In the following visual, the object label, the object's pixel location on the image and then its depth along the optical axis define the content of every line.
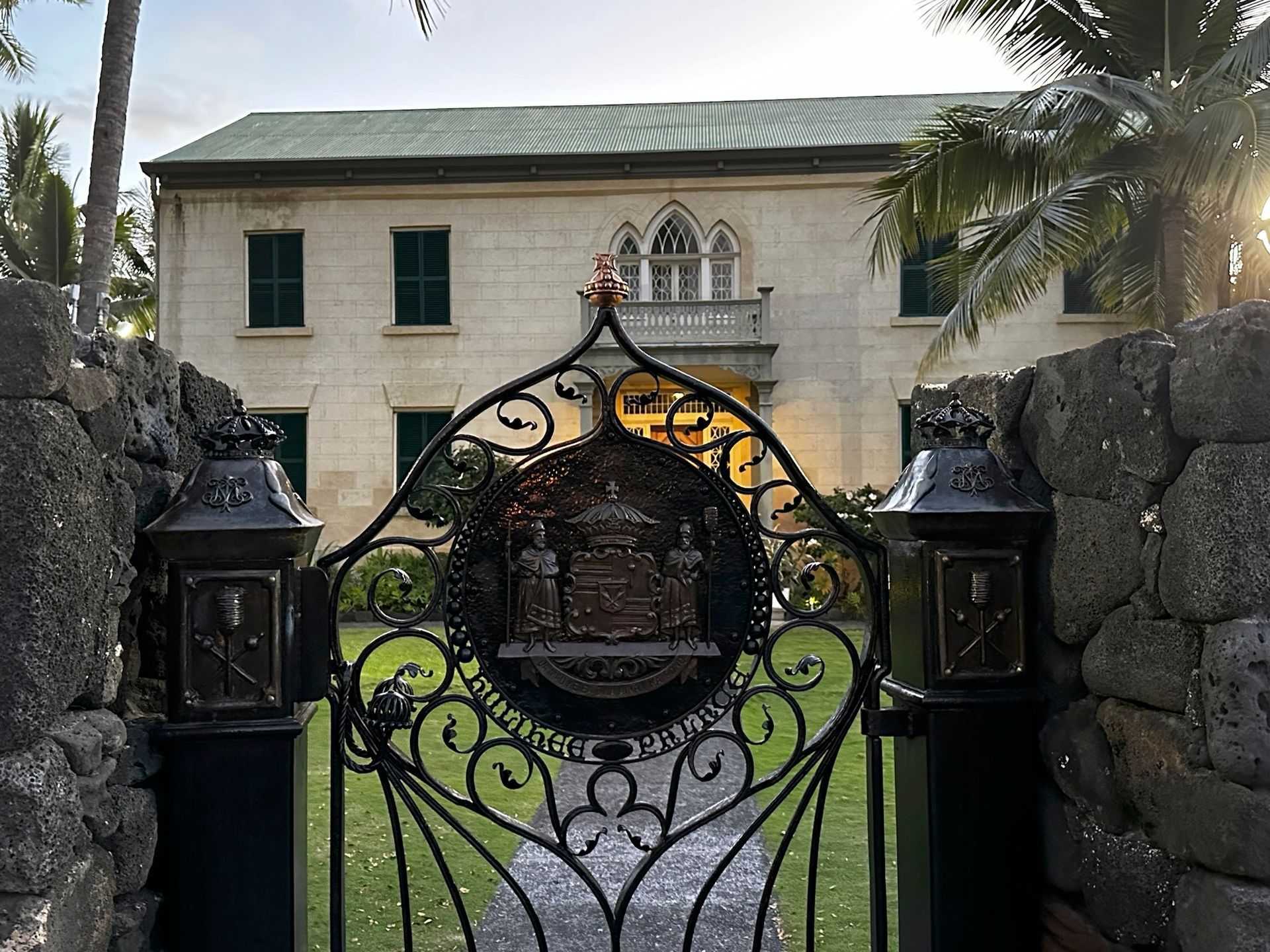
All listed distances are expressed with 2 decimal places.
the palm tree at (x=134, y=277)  22.36
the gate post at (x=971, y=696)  2.38
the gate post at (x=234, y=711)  2.24
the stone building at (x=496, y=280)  15.14
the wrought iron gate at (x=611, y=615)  2.51
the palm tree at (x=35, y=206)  18.12
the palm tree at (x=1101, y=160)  8.80
